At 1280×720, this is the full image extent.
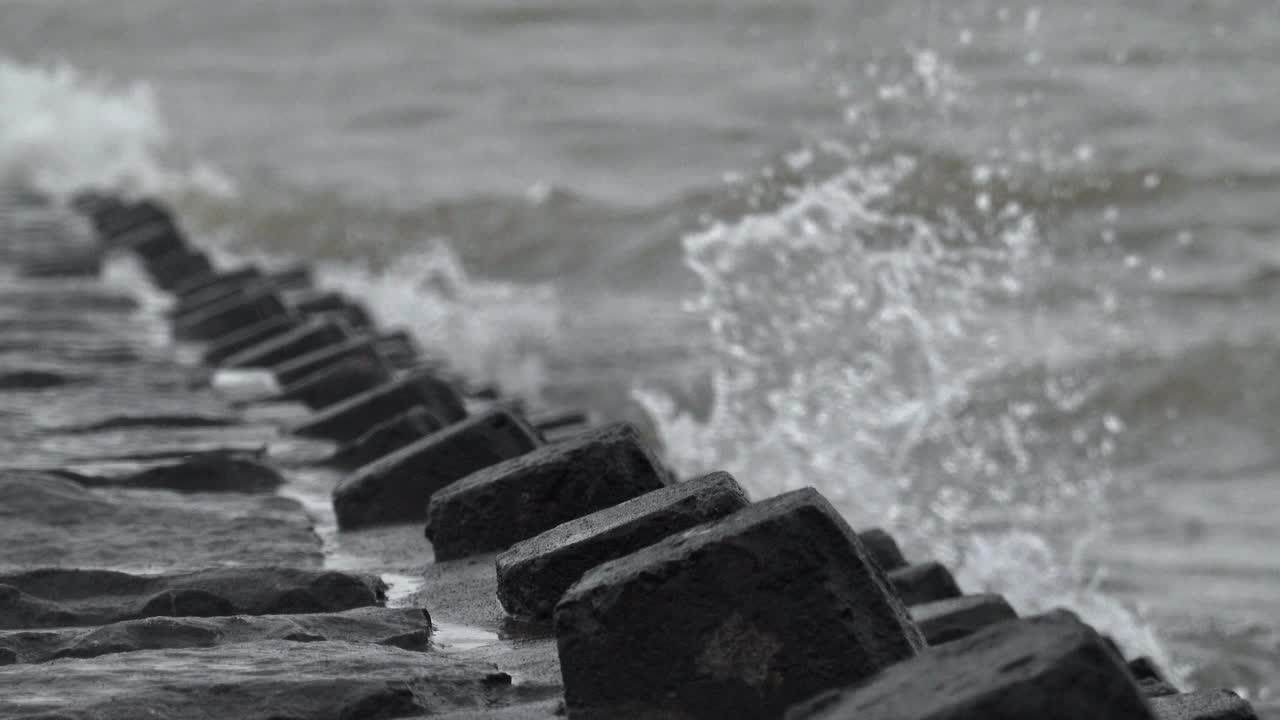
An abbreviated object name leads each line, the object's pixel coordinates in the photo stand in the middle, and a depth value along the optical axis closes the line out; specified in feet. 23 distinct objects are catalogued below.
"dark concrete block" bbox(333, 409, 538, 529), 27.94
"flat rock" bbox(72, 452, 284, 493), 31.32
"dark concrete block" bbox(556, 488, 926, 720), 16.83
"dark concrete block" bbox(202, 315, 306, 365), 49.14
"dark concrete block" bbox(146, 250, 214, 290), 67.31
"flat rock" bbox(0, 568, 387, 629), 22.08
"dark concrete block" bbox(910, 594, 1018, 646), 26.71
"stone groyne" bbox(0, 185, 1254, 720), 16.81
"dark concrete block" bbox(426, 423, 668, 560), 23.13
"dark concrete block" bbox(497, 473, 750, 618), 19.39
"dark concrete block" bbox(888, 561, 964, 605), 30.27
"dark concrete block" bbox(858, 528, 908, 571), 32.35
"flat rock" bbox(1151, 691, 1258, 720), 19.01
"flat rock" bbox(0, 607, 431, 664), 19.90
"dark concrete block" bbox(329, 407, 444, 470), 32.78
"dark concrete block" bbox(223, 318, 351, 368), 46.96
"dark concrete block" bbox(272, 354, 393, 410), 41.29
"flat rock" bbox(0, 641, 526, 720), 17.25
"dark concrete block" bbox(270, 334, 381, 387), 42.45
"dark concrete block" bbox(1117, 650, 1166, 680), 25.91
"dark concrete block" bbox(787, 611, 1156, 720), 12.88
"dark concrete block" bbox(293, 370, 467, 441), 35.27
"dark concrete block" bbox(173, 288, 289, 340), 52.85
